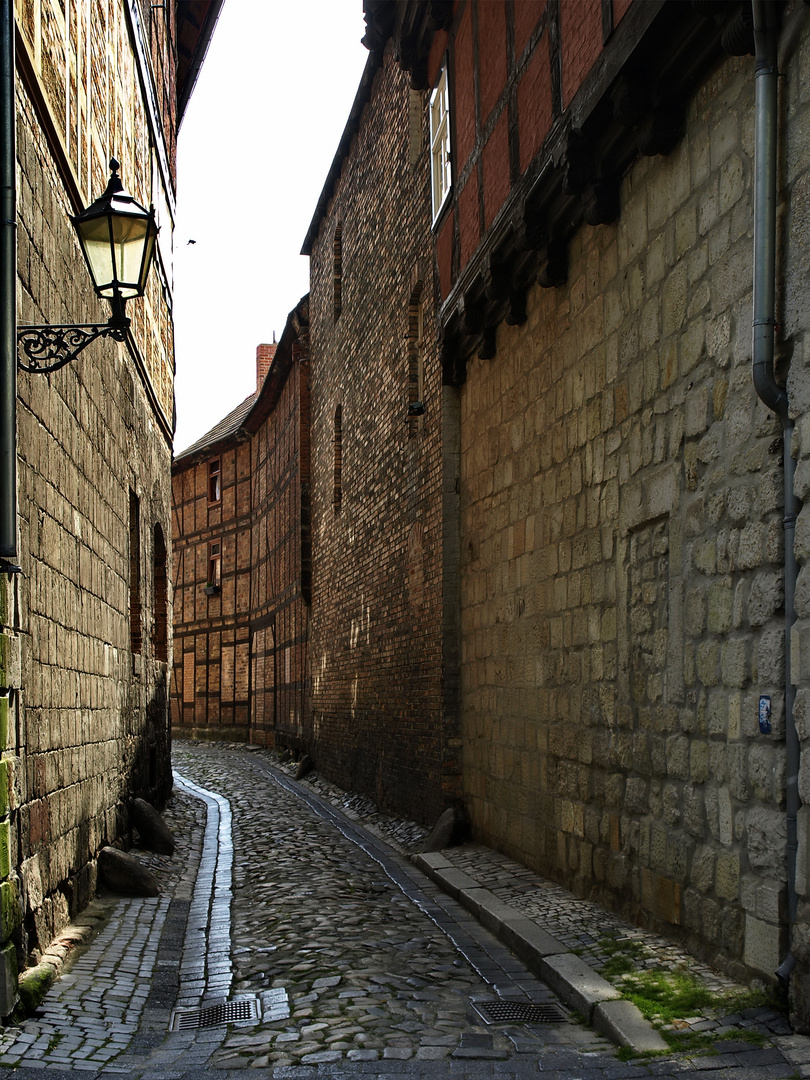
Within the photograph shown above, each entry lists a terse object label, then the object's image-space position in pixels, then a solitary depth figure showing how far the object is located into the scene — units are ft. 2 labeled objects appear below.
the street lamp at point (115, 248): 16.69
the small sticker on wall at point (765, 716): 13.08
